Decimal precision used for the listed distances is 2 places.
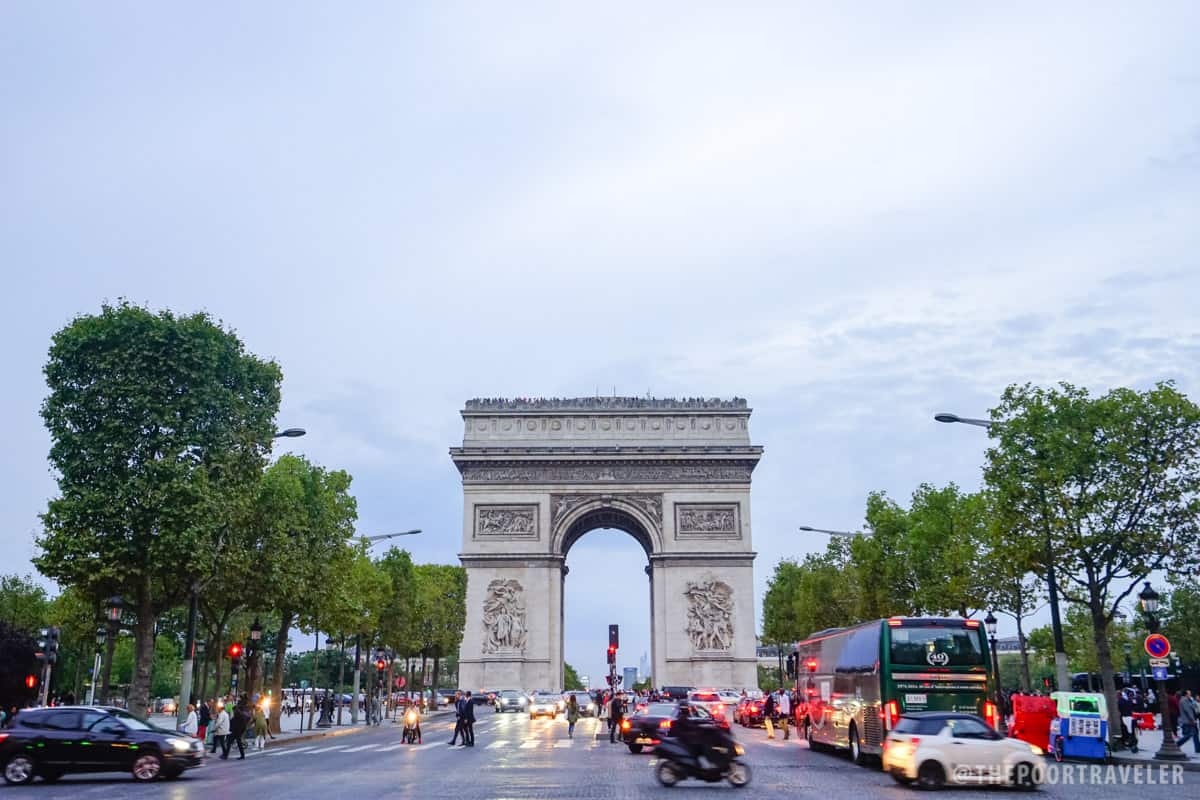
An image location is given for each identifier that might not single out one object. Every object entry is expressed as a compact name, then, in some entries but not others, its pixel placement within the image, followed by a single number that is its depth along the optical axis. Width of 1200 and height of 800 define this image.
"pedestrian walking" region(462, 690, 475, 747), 34.41
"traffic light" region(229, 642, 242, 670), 34.94
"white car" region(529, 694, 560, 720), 57.59
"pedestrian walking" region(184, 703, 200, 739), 30.66
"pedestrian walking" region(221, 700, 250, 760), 30.34
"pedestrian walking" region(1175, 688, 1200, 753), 28.78
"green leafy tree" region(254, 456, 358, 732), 38.50
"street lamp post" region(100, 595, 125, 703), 33.41
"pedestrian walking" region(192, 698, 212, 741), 36.19
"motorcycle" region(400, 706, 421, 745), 37.41
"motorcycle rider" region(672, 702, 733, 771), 19.38
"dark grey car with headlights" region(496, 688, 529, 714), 64.69
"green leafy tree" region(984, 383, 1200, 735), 29.73
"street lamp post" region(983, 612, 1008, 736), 40.16
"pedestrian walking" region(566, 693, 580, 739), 40.46
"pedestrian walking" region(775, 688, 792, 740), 45.31
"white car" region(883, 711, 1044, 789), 18.34
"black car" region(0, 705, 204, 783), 21.28
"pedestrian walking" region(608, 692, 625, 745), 35.19
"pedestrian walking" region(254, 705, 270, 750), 35.31
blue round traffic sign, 24.98
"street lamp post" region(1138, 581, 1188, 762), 25.64
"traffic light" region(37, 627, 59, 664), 31.33
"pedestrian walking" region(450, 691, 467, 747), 34.82
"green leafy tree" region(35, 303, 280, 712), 31.78
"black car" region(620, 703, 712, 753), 30.72
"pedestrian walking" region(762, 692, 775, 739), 42.69
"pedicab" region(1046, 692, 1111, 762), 25.64
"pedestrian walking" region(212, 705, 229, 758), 30.30
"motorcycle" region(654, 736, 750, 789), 19.36
